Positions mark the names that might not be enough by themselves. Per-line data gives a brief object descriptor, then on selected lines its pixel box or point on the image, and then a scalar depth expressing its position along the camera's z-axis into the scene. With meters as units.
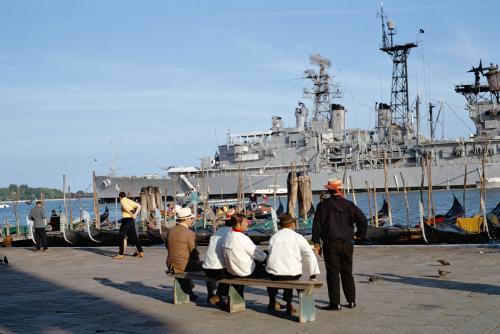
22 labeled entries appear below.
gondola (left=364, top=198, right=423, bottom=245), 17.55
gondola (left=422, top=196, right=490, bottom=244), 16.16
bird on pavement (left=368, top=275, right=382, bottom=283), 9.38
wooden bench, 6.72
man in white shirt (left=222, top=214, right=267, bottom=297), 7.38
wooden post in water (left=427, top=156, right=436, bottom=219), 21.92
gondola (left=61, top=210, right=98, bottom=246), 20.75
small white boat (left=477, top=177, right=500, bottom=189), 68.44
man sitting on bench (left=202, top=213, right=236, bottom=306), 7.61
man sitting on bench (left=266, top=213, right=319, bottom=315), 6.98
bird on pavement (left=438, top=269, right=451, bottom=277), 9.41
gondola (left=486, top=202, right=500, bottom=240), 16.04
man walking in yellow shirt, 14.78
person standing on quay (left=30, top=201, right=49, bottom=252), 16.83
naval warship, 72.62
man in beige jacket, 8.35
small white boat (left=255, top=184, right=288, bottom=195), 75.56
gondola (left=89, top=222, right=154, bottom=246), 20.13
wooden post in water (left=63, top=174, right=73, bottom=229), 29.55
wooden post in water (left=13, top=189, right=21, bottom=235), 27.97
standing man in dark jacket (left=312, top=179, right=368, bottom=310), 7.38
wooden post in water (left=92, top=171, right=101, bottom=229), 28.25
